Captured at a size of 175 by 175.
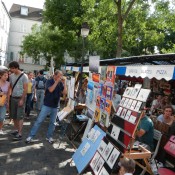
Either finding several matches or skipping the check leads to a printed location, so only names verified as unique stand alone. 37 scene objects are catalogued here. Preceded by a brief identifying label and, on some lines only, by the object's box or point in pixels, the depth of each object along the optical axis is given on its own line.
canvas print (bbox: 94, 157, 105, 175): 3.08
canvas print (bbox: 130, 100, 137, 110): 3.09
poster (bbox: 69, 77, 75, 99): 5.41
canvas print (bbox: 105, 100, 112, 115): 3.68
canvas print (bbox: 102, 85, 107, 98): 3.86
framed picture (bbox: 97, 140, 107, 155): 3.21
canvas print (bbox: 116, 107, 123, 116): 3.35
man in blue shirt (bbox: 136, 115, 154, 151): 3.62
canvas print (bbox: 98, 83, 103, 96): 4.01
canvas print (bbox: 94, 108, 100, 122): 4.00
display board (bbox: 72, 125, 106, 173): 3.40
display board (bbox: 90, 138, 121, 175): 2.89
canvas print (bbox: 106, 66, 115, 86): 3.66
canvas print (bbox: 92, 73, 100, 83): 4.18
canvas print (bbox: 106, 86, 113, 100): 3.68
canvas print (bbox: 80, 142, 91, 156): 3.56
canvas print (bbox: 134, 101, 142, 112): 2.99
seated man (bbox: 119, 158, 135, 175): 2.38
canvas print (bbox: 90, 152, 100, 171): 3.23
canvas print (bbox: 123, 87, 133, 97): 3.33
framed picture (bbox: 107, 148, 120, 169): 2.86
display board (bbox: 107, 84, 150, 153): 2.98
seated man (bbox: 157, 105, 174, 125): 4.26
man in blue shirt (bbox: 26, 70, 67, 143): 4.55
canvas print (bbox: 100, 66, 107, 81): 4.00
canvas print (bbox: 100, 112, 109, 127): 3.72
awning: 3.03
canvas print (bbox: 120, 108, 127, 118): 3.23
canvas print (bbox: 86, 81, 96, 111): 4.38
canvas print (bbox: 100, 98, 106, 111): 3.85
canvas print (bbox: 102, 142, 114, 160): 3.03
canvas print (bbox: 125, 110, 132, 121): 3.12
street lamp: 7.29
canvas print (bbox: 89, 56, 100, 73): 4.21
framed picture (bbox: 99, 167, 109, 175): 2.92
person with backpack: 7.60
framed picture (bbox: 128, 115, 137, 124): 2.98
